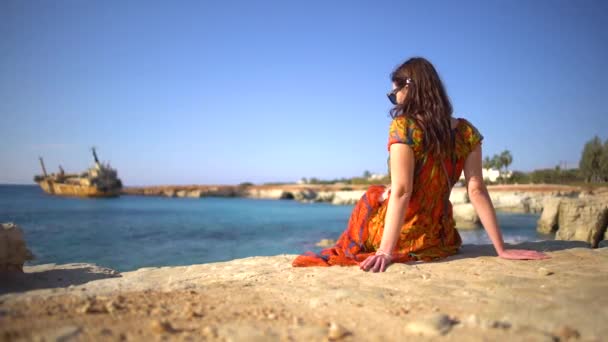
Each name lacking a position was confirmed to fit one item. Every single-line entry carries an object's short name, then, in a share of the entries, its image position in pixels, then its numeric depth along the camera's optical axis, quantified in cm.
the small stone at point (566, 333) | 145
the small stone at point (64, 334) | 135
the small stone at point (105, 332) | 142
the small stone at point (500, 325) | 156
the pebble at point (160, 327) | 146
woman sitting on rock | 278
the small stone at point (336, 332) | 149
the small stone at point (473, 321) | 159
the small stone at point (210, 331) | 148
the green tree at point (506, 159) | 4750
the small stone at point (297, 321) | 166
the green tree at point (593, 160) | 3362
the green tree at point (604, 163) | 3291
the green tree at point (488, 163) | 4938
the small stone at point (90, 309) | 166
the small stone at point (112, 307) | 170
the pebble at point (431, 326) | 152
